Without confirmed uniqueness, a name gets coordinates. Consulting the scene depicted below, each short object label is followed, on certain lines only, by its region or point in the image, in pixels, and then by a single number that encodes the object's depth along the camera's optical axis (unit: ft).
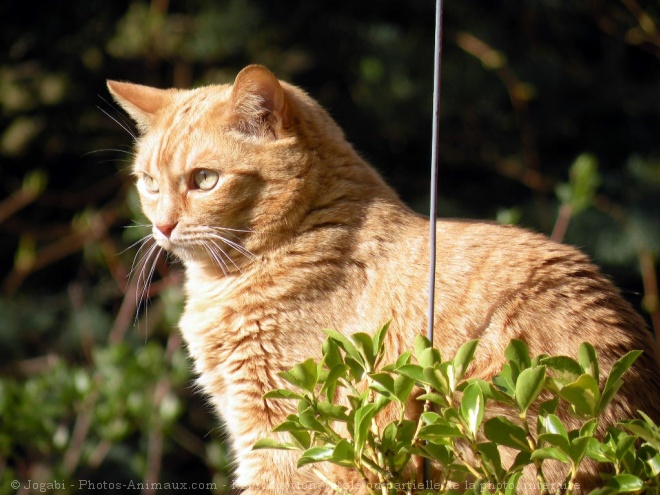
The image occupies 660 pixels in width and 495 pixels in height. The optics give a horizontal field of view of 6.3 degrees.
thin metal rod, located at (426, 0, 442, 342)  11.62
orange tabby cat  12.06
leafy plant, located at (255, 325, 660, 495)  11.48
